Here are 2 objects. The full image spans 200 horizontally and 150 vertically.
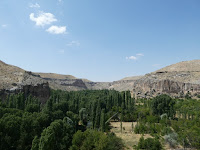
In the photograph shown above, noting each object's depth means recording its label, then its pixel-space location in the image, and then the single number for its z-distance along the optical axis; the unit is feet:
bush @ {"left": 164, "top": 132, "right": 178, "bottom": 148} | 122.11
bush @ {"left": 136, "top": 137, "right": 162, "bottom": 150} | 106.22
